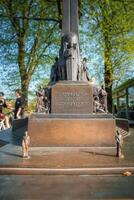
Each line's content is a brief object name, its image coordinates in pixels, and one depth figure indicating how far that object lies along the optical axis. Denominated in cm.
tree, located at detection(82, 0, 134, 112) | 998
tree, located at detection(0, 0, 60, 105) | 1015
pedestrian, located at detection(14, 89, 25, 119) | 692
